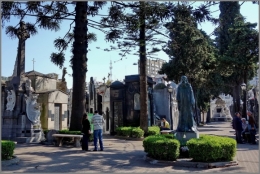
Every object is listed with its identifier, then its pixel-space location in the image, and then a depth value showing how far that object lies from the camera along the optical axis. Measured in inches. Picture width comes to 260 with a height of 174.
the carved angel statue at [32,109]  532.4
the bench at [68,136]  439.2
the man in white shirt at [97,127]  411.5
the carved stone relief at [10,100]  536.9
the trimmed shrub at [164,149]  320.8
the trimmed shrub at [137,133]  606.9
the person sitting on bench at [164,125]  678.1
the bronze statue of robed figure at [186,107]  379.2
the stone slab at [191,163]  298.7
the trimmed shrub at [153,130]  628.0
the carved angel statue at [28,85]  548.1
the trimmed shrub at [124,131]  628.4
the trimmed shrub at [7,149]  304.7
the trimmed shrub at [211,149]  303.3
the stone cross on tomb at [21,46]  553.3
